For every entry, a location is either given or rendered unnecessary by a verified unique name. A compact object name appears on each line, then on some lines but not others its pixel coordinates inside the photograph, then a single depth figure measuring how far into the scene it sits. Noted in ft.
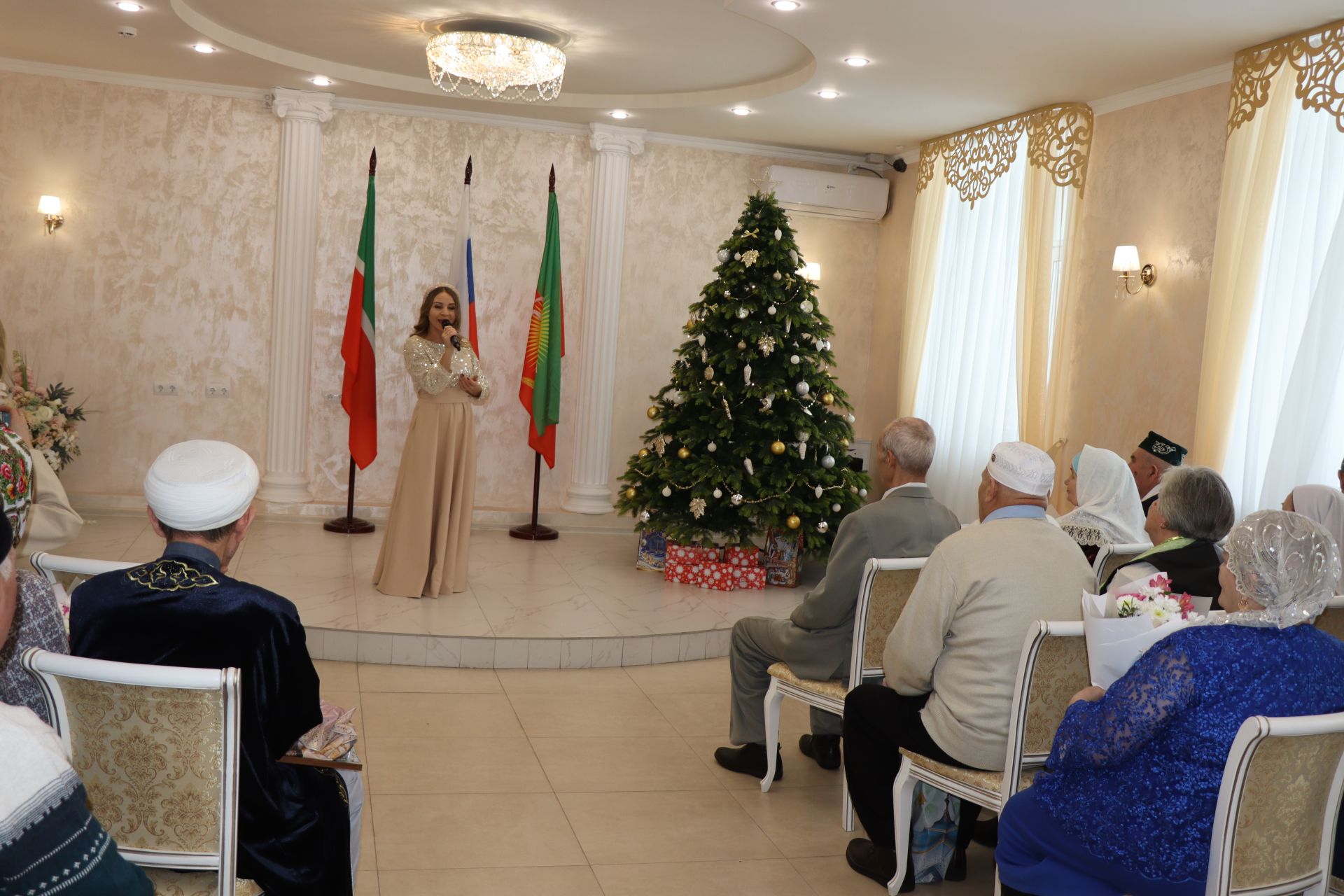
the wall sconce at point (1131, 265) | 19.92
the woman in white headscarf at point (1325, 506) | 13.37
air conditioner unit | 28.35
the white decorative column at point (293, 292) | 25.70
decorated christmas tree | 21.62
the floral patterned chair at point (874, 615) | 11.58
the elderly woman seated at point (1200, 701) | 7.11
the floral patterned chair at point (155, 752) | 6.18
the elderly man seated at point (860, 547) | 12.37
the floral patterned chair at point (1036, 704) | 9.20
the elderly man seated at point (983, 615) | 9.87
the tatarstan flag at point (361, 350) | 23.79
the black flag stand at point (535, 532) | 25.99
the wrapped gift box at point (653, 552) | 23.20
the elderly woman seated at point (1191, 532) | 10.30
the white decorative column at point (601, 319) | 27.37
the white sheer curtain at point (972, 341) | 23.81
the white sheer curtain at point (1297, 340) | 15.99
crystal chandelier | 19.58
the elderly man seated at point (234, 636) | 6.85
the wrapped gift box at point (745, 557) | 22.31
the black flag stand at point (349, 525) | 24.76
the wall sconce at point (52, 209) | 24.76
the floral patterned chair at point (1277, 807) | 6.86
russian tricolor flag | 22.22
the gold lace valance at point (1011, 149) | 21.68
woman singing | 19.08
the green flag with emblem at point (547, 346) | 25.22
